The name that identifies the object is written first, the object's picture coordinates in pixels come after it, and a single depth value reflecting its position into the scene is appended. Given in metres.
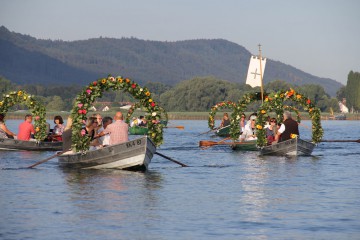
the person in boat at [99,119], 37.09
